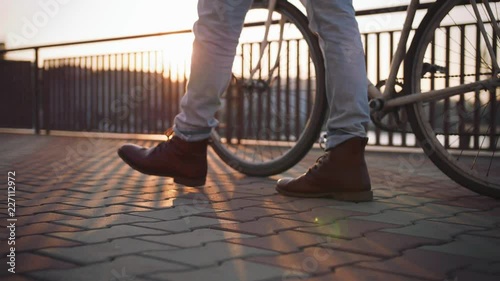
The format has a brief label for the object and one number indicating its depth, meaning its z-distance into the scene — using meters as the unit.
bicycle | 2.40
